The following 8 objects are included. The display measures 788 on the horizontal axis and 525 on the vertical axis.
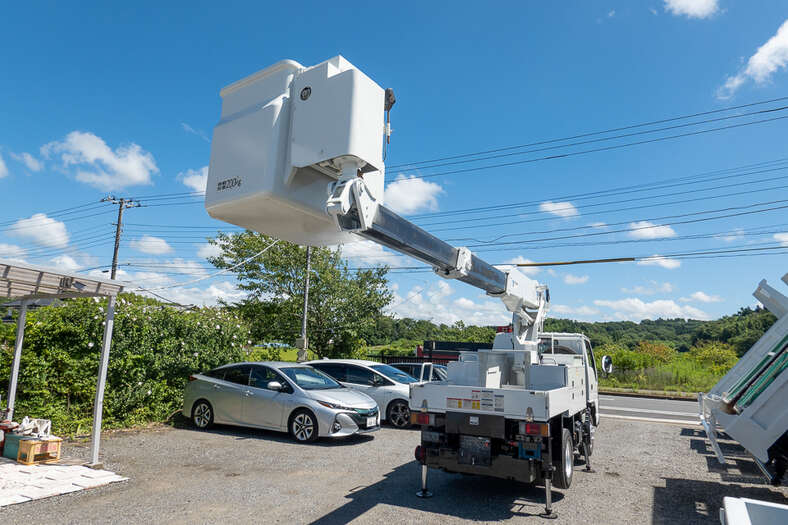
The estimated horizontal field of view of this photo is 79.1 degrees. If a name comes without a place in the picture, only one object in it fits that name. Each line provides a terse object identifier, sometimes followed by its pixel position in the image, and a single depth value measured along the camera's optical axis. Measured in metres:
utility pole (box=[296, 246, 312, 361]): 18.05
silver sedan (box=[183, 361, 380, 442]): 8.59
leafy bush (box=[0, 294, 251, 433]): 8.35
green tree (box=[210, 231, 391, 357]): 21.70
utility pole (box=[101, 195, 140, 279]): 29.52
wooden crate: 6.47
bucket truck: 2.43
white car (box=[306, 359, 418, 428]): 10.52
